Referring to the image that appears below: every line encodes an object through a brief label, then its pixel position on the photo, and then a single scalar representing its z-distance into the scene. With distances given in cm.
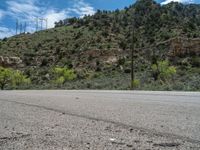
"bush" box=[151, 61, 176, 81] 2899
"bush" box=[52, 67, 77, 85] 3506
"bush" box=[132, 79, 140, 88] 2060
